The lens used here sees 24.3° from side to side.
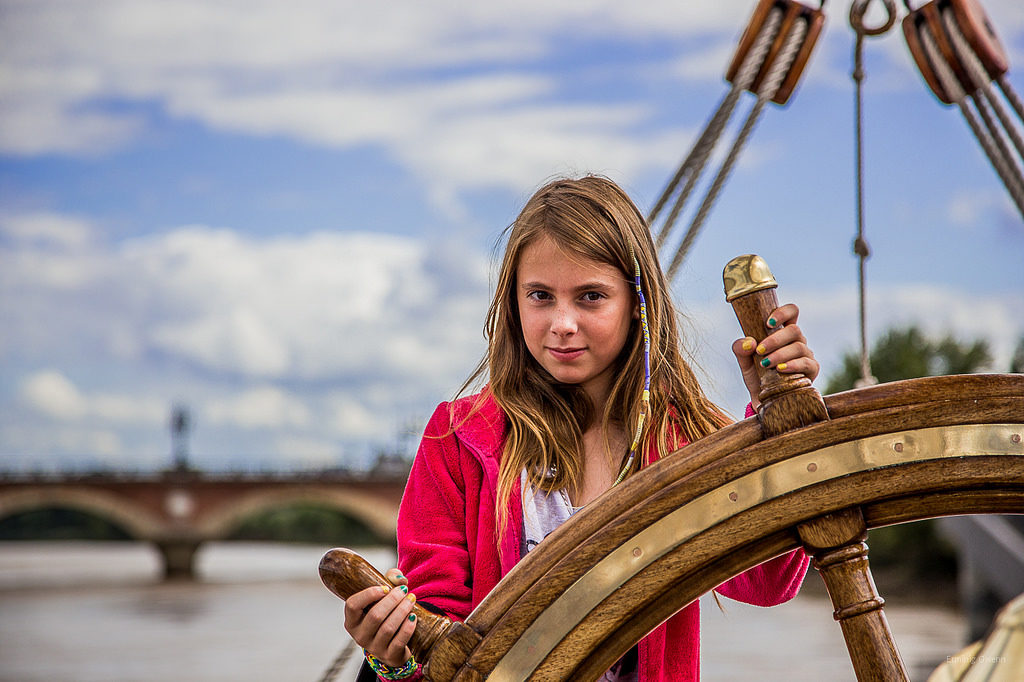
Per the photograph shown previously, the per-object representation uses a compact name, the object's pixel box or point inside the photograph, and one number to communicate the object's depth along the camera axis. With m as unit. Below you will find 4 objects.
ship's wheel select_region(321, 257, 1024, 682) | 2.34
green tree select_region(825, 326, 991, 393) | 32.94
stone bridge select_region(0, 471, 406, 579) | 50.28
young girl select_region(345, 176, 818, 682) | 2.62
